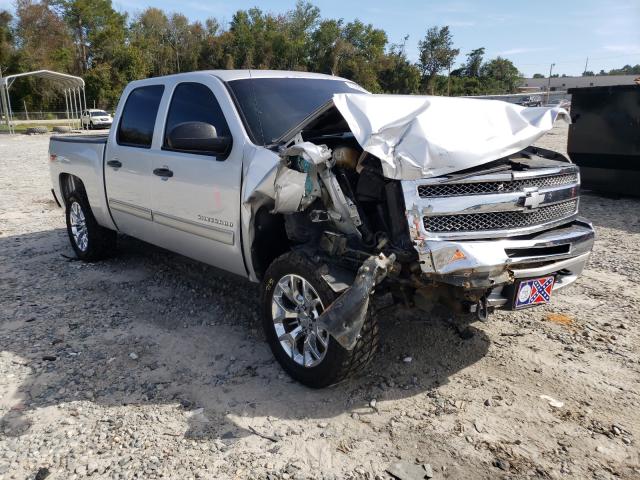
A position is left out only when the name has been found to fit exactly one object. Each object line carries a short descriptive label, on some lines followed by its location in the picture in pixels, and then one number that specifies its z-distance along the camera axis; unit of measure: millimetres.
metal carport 31125
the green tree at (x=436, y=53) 93812
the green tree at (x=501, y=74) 91981
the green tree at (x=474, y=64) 102250
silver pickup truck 3006
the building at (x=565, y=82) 75906
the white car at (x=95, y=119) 39094
